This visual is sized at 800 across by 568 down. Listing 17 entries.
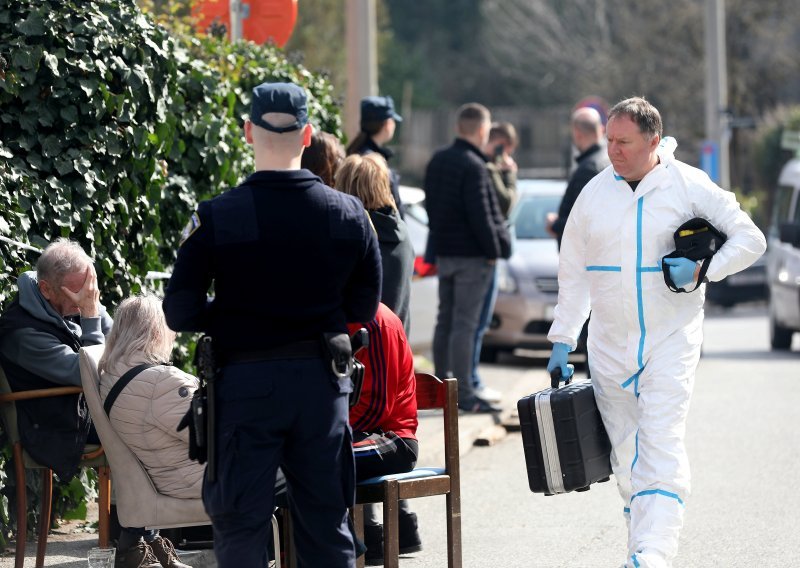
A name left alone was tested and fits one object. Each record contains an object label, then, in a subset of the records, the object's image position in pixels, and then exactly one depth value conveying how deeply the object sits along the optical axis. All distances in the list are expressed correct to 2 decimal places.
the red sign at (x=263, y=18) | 20.11
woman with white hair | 11.28
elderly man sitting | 11.89
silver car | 27.30
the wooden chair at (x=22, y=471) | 11.83
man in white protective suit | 11.24
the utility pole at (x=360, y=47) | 24.77
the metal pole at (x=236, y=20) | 19.31
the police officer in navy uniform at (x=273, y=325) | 8.63
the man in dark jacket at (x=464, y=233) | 20.45
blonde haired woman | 13.41
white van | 30.28
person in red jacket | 11.13
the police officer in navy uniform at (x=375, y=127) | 17.34
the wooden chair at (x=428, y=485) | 10.98
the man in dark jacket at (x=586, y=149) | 19.73
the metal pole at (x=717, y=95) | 46.19
